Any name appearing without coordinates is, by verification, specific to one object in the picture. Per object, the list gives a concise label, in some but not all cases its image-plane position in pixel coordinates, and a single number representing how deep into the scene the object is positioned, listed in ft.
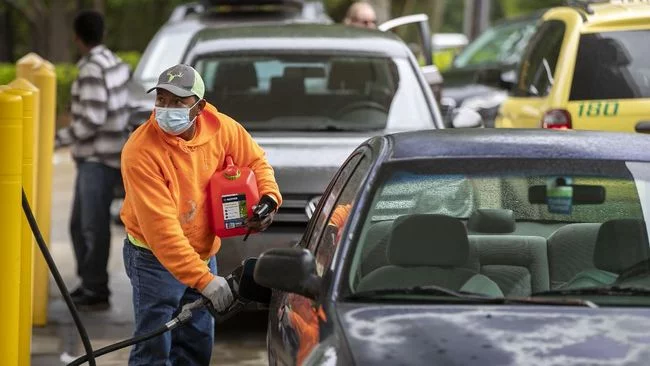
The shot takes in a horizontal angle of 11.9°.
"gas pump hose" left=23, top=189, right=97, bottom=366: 38.69
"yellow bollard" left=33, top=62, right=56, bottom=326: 58.41
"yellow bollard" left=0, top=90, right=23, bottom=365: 41.25
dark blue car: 28.73
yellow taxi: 62.54
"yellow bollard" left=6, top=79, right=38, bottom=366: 46.16
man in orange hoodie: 37.74
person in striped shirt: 62.99
